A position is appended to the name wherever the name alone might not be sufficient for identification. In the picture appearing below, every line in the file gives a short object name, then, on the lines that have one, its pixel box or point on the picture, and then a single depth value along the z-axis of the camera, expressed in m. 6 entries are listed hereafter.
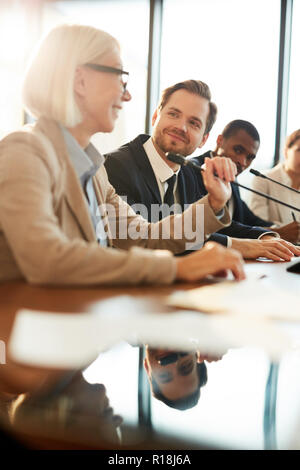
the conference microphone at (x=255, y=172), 1.90
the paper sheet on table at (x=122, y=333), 0.61
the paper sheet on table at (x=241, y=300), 0.83
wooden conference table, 0.47
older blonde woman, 0.88
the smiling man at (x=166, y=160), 2.14
